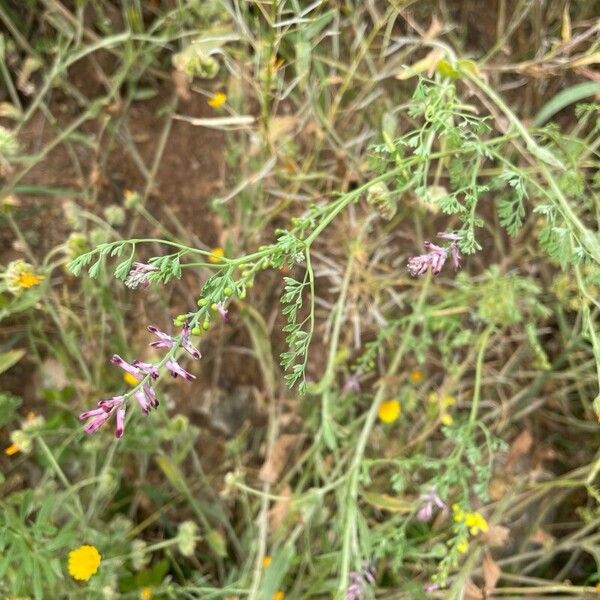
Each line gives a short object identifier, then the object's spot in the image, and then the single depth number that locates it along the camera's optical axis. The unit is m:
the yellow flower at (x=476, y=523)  0.47
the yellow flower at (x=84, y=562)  0.44
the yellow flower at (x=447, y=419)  0.50
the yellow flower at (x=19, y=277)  0.44
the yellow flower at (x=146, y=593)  0.48
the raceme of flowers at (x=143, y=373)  0.31
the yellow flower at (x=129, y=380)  0.51
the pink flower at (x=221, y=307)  0.32
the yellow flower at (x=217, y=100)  0.52
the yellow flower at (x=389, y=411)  0.52
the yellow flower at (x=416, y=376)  0.55
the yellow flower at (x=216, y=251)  0.51
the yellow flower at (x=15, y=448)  0.46
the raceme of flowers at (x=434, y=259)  0.34
